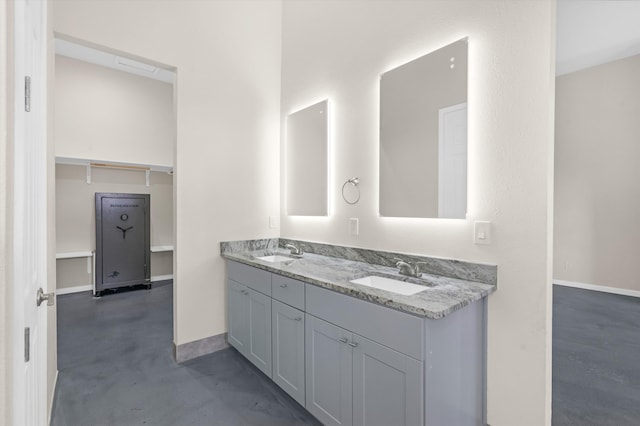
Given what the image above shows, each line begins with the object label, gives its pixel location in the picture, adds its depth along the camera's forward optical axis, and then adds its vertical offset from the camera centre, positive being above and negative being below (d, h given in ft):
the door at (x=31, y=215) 2.19 -0.06
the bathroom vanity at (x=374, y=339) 4.29 -2.23
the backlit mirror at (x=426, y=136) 5.90 +1.63
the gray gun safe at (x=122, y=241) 14.29 -1.54
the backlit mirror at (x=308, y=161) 8.79 +1.58
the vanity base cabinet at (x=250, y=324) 7.26 -3.03
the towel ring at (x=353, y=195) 7.86 +0.42
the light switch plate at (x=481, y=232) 5.44 -0.40
